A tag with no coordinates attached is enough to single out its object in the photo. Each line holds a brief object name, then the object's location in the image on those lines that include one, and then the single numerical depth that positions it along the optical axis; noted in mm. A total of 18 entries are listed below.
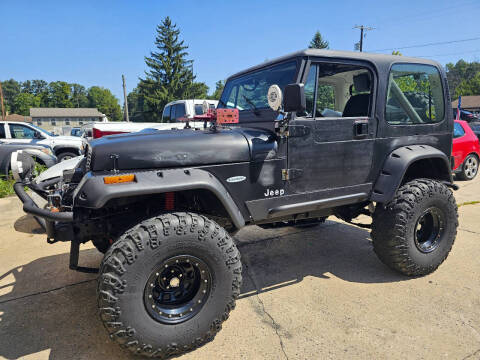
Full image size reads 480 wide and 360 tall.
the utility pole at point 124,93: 33406
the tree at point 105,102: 88625
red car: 8133
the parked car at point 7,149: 7520
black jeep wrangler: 2033
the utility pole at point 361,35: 29272
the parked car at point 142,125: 6902
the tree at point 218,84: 88106
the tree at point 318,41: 51250
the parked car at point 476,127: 12034
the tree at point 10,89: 114131
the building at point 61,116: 73125
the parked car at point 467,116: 19438
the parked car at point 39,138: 8828
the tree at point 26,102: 82975
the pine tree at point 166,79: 39719
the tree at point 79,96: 97544
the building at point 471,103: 54000
